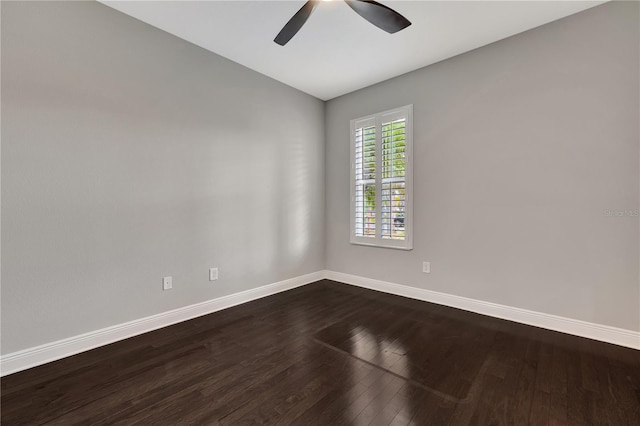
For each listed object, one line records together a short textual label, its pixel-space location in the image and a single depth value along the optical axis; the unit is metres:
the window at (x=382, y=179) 3.44
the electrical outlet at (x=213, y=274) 2.99
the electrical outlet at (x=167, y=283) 2.65
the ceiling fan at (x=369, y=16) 1.91
